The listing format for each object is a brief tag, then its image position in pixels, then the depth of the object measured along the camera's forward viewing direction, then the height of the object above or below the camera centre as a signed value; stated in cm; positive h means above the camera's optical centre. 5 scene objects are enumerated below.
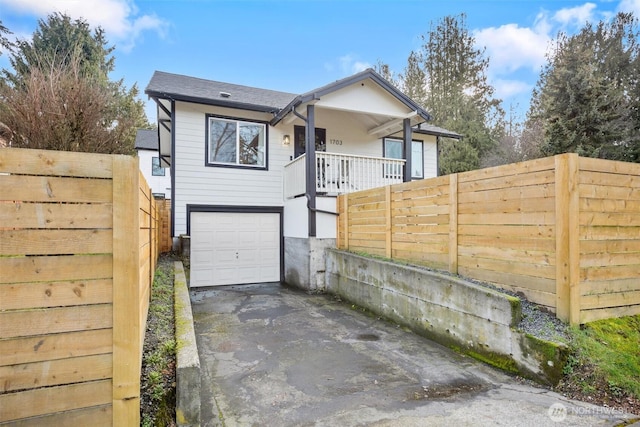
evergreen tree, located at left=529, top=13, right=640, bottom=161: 1141 +387
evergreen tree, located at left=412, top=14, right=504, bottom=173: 2134 +965
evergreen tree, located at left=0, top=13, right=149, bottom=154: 523 +183
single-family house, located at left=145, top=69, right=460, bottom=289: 828 +139
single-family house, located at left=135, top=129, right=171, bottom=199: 2119 +348
